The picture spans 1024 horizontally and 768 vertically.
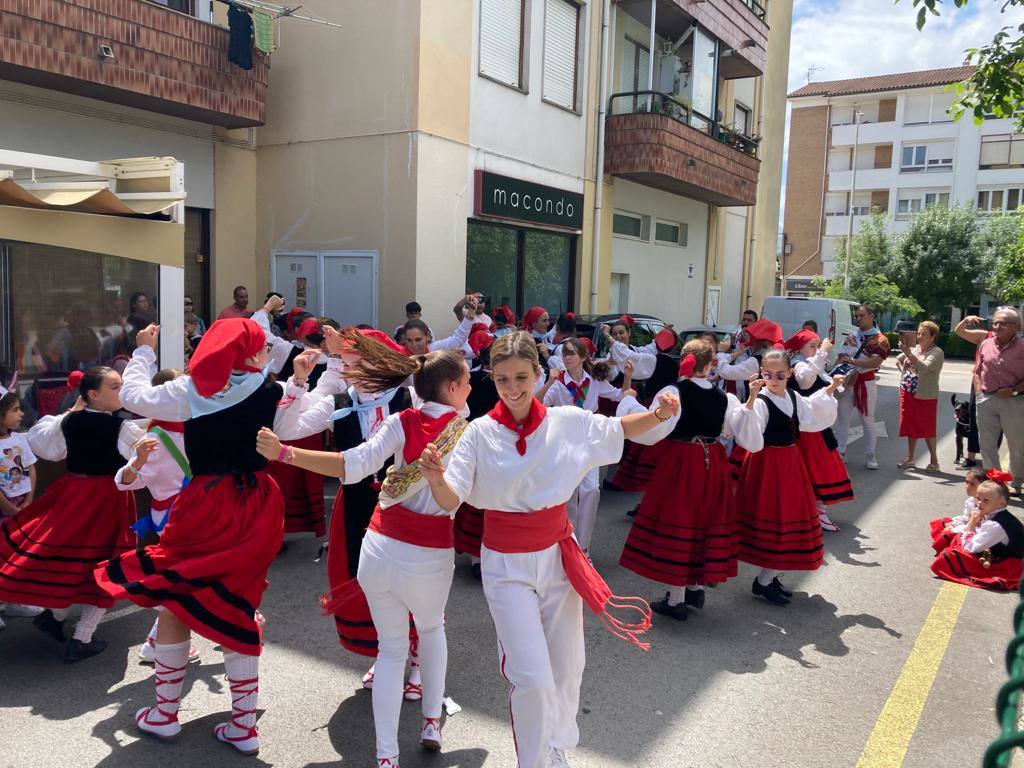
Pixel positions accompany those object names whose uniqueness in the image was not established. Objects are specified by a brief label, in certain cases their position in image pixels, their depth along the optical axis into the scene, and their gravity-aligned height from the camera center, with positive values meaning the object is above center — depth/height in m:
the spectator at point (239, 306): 10.27 -0.27
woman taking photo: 10.15 -1.00
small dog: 10.62 -1.48
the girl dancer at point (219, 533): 3.45 -1.05
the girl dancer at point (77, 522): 4.18 -1.25
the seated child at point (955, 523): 6.22 -1.68
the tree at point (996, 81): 8.07 +2.23
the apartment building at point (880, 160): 43.09 +7.92
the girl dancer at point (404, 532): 3.28 -0.96
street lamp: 46.94 +9.32
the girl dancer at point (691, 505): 5.11 -1.27
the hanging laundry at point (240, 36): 10.70 +3.18
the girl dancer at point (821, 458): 6.77 -1.26
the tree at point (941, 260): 35.28 +2.00
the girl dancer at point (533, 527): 3.10 -0.89
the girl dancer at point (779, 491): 5.40 -1.23
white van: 17.58 -0.23
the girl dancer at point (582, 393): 6.02 -0.76
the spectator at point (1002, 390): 8.71 -0.84
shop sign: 12.57 +1.48
